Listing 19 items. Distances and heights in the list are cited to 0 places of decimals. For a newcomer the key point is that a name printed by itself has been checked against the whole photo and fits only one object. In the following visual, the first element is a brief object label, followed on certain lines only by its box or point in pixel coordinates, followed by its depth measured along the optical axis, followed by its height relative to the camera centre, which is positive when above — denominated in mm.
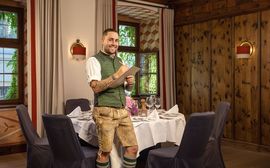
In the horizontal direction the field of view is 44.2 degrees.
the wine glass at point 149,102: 3771 -234
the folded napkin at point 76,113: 3744 -357
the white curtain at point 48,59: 4891 +335
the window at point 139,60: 7258 +486
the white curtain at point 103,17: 5523 +1088
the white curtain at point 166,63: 6445 +356
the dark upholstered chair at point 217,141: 3492 -639
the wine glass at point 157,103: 3805 -248
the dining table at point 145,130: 3158 -491
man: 2719 -170
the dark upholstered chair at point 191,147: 2941 -596
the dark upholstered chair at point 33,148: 3436 -686
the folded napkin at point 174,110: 3840 -332
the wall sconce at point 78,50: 5230 +495
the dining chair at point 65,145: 2879 -560
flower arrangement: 3592 -277
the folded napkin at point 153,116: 3442 -361
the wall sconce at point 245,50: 5176 +486
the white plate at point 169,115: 3568 -375
